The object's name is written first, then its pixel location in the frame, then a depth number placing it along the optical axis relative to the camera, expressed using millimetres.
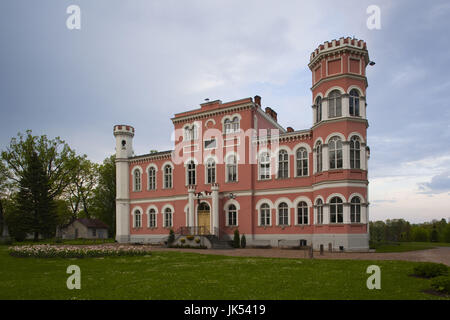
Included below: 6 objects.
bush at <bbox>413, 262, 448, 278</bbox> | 11039
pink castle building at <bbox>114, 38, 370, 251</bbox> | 23672
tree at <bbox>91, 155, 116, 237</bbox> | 53781
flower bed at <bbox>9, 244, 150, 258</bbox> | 18739
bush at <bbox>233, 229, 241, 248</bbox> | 27719
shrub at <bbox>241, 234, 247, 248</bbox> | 27500
